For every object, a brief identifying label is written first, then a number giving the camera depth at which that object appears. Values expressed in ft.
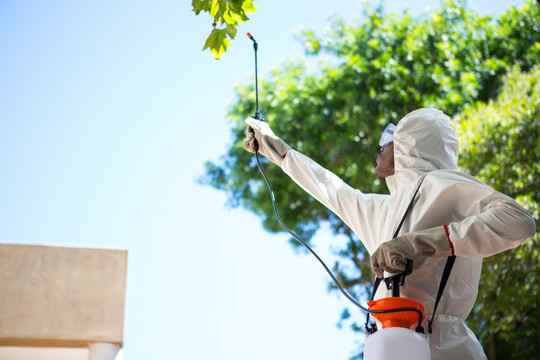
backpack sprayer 16.94
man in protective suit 17.63
